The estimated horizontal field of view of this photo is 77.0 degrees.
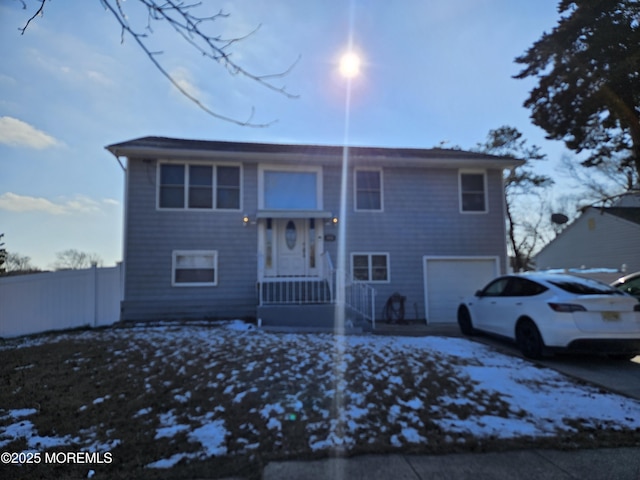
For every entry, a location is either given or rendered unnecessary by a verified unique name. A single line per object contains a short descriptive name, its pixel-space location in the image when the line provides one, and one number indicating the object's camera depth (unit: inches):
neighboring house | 773.3
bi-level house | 421.1
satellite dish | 416.5
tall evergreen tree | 270.7
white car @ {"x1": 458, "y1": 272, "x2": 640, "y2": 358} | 227.9
